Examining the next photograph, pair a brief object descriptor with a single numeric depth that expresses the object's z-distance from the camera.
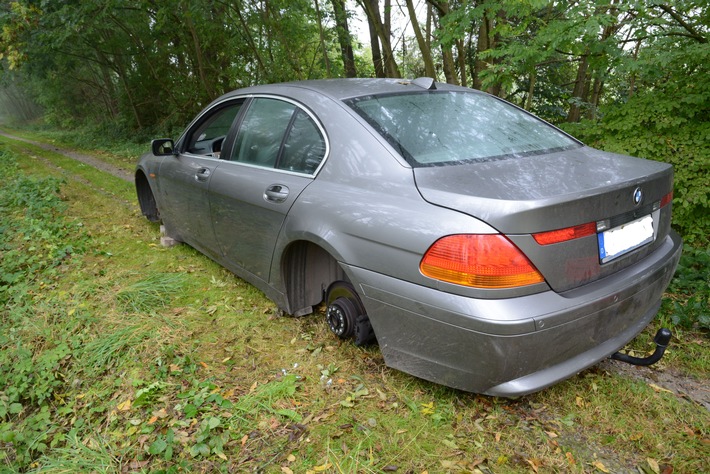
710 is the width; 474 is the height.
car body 1.73
